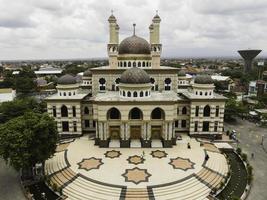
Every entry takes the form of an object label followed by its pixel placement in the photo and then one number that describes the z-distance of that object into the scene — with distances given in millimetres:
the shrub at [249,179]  27344
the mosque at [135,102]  35594
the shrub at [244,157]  32966
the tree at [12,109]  48781
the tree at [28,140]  24703
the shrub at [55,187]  25394
